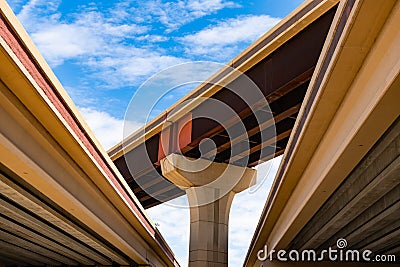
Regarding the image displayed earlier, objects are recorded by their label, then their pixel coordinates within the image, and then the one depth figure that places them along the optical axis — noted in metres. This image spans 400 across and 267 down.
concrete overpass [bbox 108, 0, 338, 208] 18.02
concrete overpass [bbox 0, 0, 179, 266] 8.87
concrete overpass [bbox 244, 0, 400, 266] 7.93
